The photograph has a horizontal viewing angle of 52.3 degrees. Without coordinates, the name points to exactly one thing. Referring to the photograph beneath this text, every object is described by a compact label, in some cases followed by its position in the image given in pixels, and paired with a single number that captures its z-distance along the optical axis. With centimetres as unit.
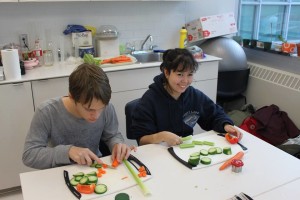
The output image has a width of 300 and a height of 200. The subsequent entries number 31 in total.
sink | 294
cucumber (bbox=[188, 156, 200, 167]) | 120
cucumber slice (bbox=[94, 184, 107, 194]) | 103
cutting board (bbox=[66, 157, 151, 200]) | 105
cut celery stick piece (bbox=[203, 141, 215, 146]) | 137
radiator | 259
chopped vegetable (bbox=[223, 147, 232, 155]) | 129
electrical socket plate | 253
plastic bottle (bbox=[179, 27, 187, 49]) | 297
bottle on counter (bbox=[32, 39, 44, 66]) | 253
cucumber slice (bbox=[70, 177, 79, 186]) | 107
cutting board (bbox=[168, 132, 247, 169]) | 125
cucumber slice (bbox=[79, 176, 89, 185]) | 106
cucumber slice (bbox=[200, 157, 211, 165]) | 122
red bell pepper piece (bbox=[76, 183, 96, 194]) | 103
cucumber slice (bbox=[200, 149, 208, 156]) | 129
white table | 104
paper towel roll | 208
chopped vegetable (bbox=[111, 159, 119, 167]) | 120
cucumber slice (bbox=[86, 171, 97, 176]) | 112
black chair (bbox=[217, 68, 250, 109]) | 292
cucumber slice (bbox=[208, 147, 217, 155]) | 129
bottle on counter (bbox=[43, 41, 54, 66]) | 256
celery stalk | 104
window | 295
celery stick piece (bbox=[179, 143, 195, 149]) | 135
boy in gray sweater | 115
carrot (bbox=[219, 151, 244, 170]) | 120
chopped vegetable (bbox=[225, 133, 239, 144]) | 139
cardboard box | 296
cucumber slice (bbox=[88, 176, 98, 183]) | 107
